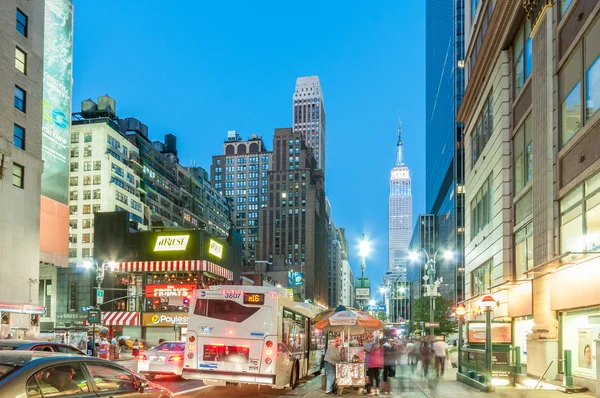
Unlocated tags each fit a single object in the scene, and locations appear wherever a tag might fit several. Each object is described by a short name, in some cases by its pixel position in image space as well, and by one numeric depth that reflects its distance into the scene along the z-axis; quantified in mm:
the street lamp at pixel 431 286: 42500
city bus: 17141
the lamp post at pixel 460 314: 26948
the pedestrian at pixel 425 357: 23734
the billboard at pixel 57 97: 60856
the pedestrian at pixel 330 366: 18734
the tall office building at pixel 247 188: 192125
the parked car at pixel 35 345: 10609
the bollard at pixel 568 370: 18484
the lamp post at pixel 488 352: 19048
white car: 21453
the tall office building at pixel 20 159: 39375
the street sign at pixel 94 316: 42141
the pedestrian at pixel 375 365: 19125
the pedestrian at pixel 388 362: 20922
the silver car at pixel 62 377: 6844
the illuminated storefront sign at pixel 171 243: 66431
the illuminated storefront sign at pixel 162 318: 63531
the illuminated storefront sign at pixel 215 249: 67800
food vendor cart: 18438
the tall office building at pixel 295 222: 171750
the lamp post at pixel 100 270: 39419
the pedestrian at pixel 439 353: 24088
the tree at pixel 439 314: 75625
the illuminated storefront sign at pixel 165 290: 63156
